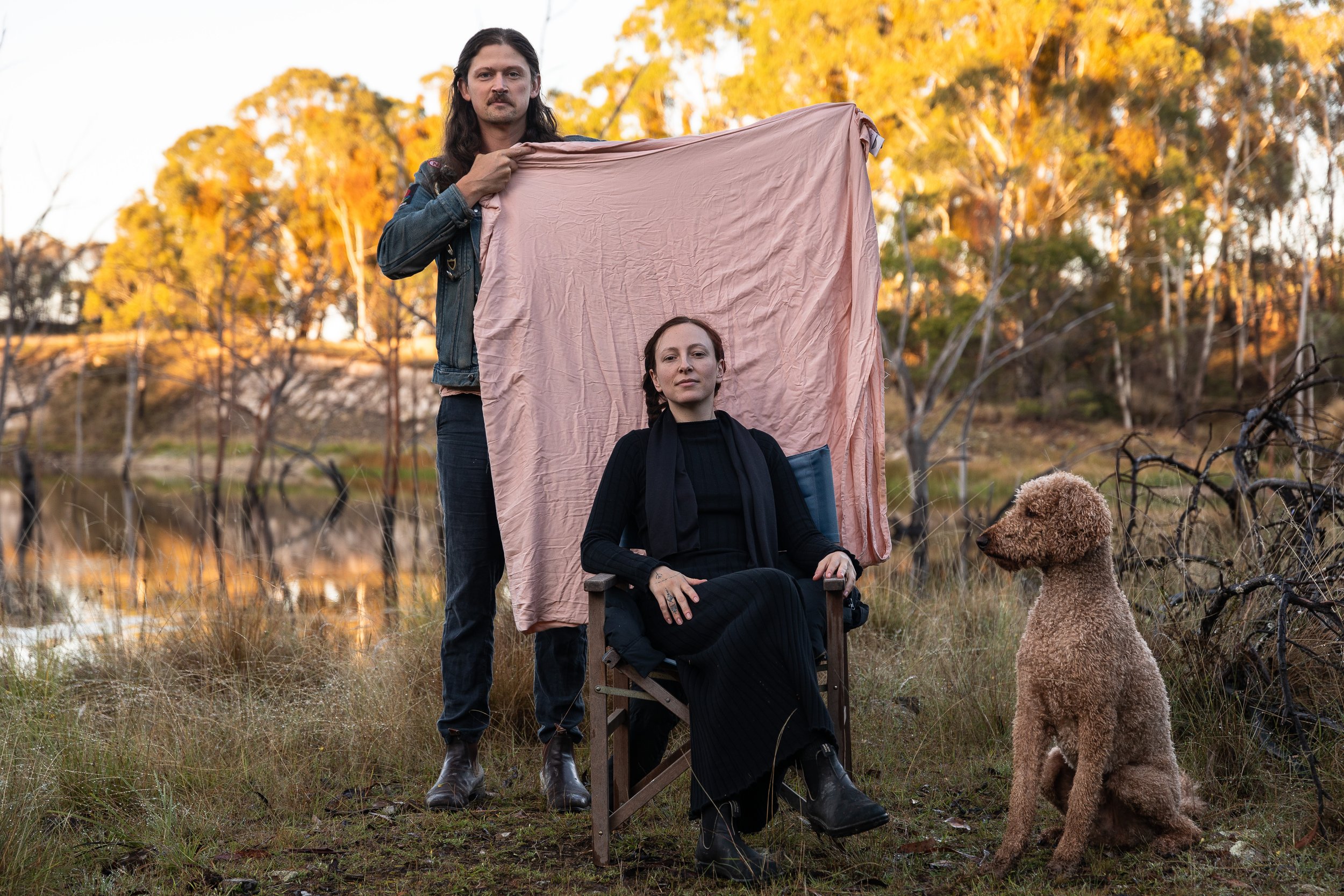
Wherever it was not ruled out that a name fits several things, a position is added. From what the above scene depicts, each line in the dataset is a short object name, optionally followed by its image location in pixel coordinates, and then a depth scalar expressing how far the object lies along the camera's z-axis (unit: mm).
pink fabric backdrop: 3250
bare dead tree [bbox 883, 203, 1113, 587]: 8281
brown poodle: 2443
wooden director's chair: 2643
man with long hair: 3211
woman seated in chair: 2451
